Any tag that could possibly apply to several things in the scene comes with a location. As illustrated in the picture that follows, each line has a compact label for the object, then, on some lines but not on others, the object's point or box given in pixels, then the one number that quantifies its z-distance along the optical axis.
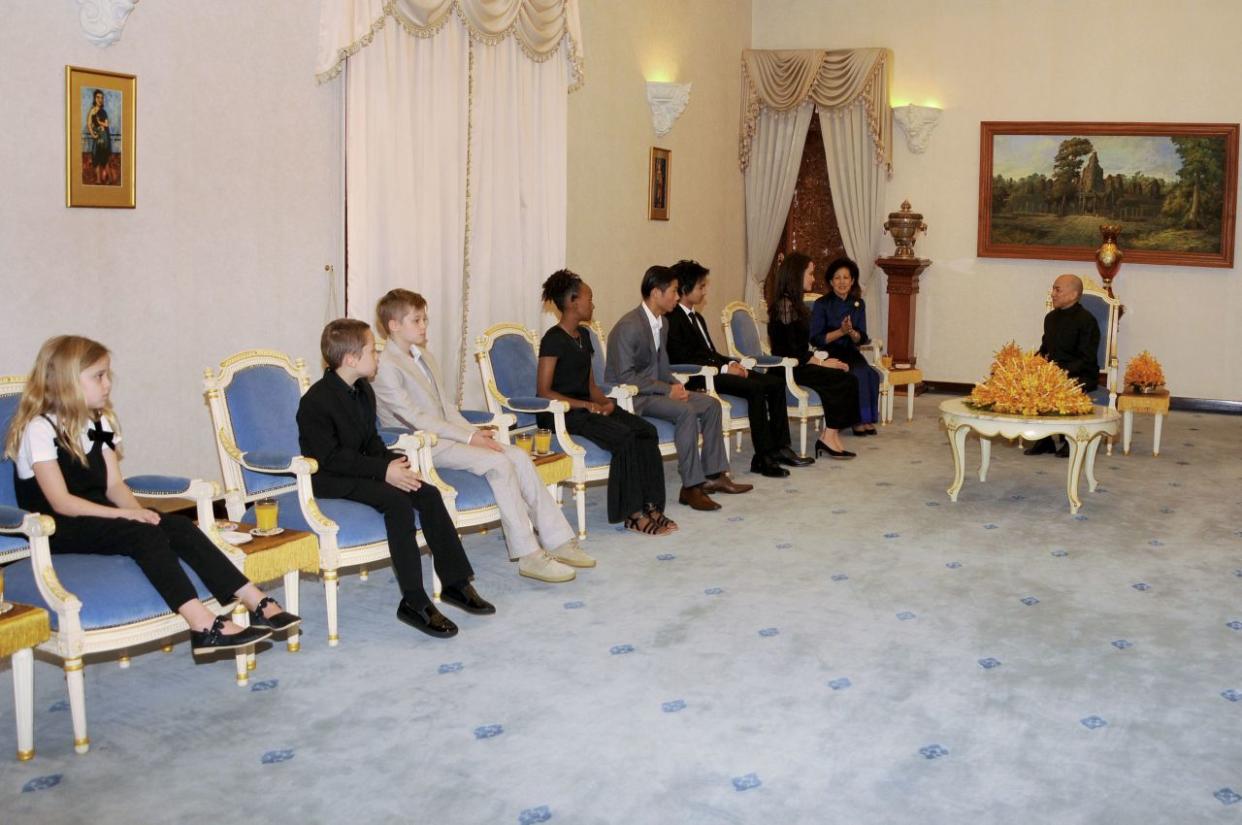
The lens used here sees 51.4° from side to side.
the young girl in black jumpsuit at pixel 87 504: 4.46
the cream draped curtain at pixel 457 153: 7.22
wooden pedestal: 12.88
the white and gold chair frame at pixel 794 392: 9.60
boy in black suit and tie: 8.93
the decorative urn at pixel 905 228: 12.80
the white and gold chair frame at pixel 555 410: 7.09
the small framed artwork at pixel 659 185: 11.12
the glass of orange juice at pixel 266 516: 5.05
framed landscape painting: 12.12
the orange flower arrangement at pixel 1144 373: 9.97
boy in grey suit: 7.91
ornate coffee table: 7.83
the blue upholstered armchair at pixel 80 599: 4.18
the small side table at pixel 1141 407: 9.79
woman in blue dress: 10.41
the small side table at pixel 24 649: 3.99
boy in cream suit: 6.14
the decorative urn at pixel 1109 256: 12.09
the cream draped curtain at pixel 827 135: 12.98
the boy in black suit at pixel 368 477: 5.46
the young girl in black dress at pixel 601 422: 7.29
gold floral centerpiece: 7.95
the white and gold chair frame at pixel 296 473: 5.27
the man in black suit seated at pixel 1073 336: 9.70
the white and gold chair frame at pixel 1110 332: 10.12
